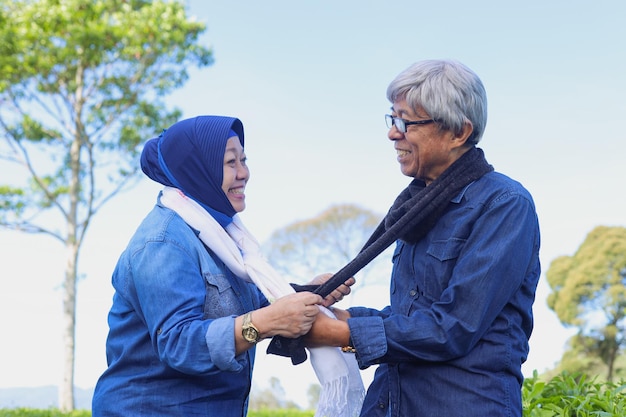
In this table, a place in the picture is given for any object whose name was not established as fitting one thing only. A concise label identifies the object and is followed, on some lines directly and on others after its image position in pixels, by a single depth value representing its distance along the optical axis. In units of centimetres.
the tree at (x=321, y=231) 2341
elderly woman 257
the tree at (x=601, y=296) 2150
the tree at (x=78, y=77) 1512
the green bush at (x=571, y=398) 371
